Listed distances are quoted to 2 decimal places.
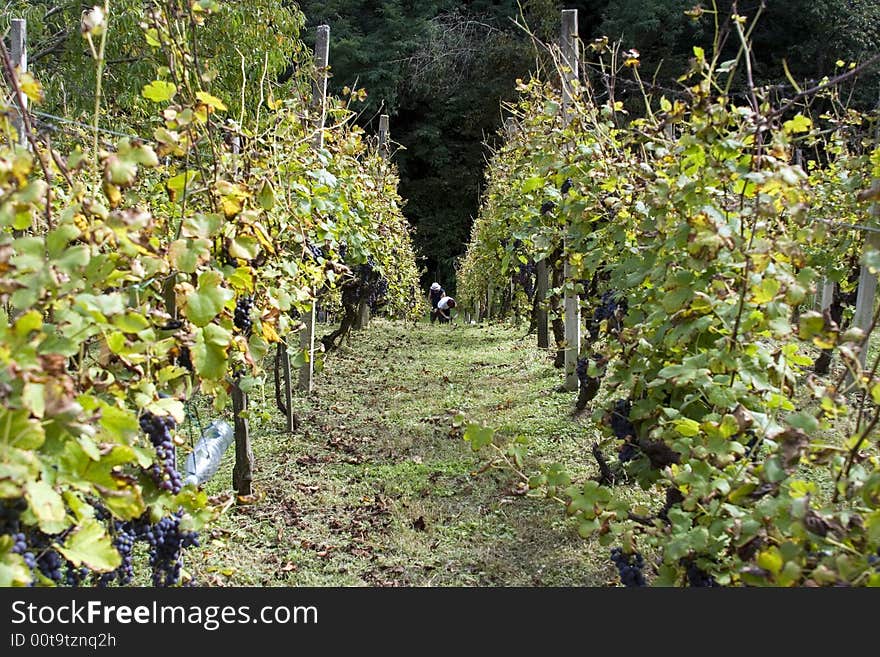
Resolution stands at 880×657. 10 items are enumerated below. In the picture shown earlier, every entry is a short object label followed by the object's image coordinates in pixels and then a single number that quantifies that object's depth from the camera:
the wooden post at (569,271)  4.39
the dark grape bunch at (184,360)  1.97
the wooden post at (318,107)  4.54
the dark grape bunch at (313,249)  3.45
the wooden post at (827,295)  5.61
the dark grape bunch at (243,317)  2.40
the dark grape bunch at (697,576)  1.67
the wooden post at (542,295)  6.40
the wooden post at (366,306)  8.88
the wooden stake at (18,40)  3.50
